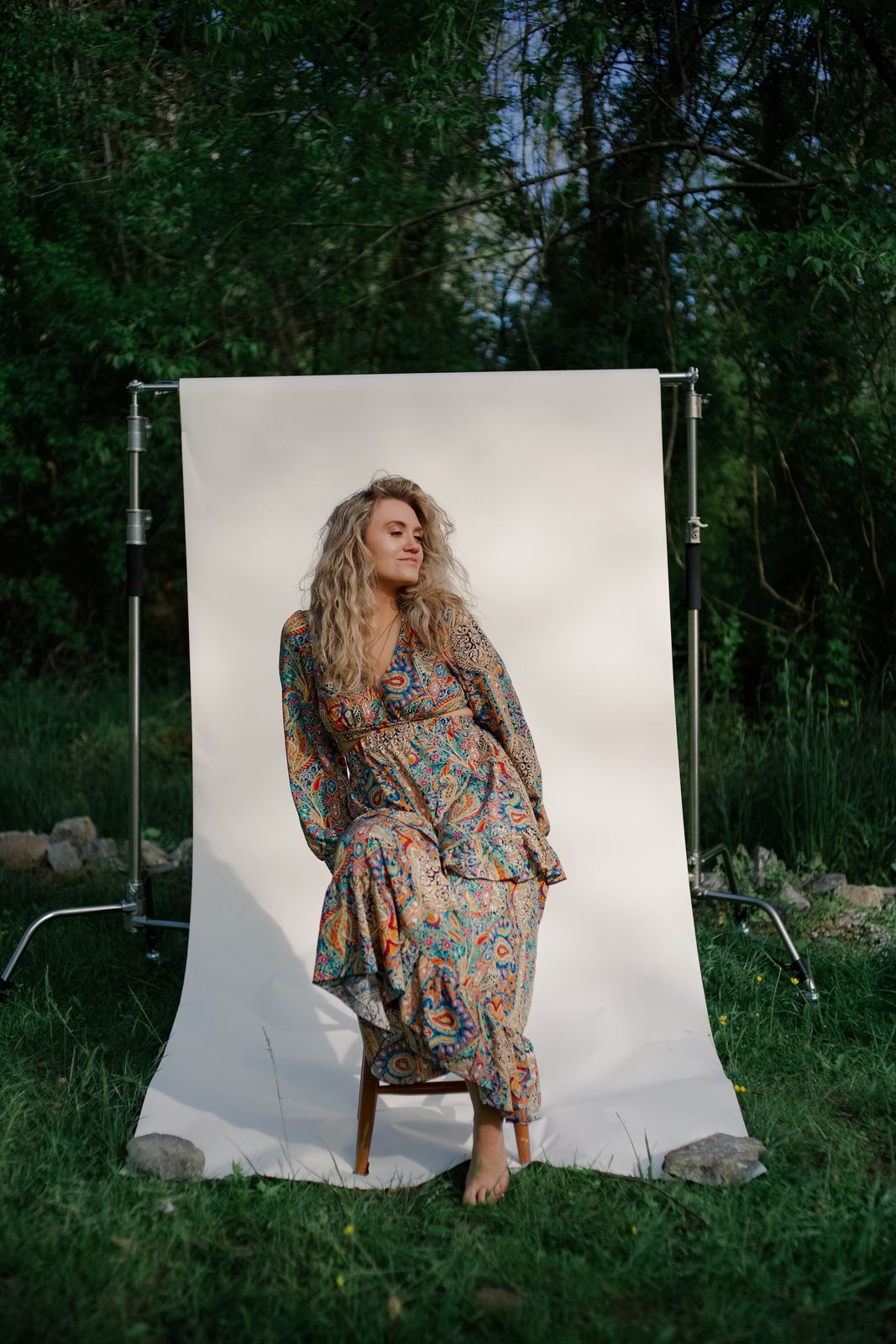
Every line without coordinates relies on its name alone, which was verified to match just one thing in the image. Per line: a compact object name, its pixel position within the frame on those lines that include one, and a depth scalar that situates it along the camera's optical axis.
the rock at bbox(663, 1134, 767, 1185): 2.21
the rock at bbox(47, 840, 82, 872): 4.25
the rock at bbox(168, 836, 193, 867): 4.31
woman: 2.11
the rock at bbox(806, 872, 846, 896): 3.90
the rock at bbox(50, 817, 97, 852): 4.44
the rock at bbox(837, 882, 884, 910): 3.82
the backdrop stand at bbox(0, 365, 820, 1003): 3.32
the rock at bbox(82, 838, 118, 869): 4.30
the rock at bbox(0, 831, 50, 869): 4.27
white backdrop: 3.07
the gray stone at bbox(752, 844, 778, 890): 3.98
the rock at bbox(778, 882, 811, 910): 3.72
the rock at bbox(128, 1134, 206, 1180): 2.24
